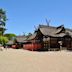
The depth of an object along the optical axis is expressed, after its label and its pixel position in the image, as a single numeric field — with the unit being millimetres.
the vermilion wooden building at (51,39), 16321
